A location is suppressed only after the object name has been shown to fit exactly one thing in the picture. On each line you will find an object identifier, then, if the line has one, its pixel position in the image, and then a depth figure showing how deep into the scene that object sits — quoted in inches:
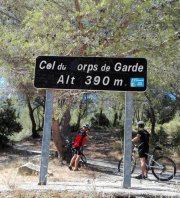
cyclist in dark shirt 459.5
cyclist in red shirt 567.1
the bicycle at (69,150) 715.4
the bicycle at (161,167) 480.4
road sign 292.0
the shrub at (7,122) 1149.7
